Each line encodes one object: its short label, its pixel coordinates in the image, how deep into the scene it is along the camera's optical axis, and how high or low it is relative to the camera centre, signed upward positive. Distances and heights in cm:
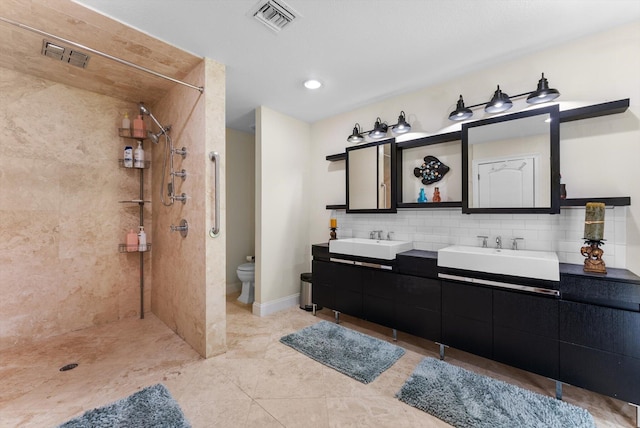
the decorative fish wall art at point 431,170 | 262 +42
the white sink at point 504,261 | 175 -34
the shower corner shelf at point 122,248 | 288 -36
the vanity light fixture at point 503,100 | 196 +86
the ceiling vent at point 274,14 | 166 +127
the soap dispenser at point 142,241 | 289 -29
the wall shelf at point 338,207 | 328 +8
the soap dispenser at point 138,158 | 291 +59
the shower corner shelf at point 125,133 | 289 +86
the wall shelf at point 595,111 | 177 +68
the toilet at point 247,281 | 360 -89
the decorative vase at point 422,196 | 271 +16
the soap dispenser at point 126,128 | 289 +91
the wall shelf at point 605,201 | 174 +7
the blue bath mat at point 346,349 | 208 -117
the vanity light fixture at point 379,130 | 276 +88
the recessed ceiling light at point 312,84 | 262 +126
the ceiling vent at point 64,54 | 199 +122
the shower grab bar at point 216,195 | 221 +15
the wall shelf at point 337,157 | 330 +69
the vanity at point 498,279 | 161 -49
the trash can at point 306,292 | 335 -97
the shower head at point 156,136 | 265 +76
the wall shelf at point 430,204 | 241 +8
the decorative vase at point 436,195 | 262 +17
